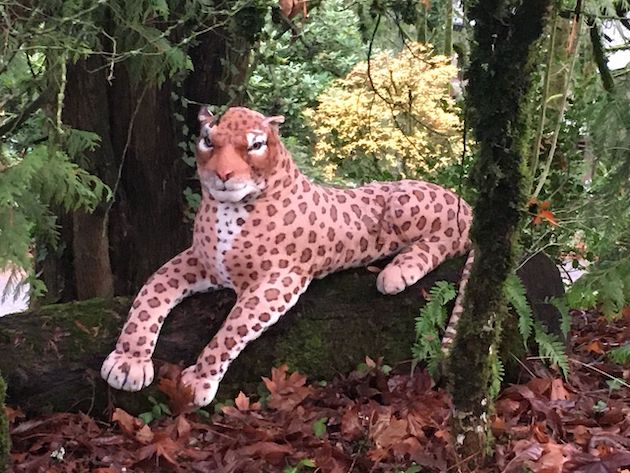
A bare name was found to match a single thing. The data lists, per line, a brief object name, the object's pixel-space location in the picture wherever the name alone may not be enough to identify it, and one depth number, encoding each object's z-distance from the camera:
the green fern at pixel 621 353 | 2.91
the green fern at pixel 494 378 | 2.53
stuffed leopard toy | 3.09
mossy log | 3.14
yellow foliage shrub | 6.47
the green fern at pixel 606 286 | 2.84
